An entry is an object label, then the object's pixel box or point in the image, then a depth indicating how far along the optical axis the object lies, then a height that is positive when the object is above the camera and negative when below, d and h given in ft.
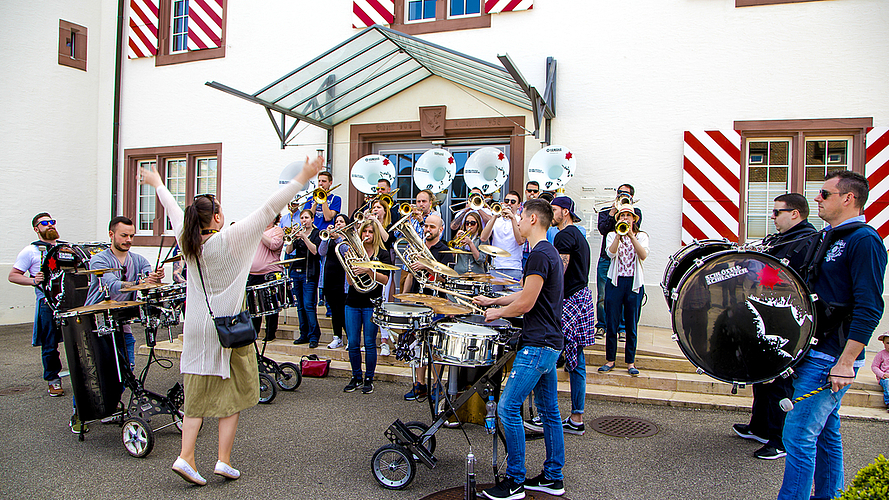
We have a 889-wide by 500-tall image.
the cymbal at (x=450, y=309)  12.15 -1.28
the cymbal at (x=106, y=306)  14.21 -1.65
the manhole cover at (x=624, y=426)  16.31 -4.95
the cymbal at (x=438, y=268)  14.08 -0.49
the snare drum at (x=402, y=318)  13.34 -1.63
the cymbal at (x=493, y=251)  15.20 -0.03
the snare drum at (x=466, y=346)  12.11 -2.02
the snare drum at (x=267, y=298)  17.98 -1.71
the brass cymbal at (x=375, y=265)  14.25 -0.47
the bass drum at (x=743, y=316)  10.07 -1.05
